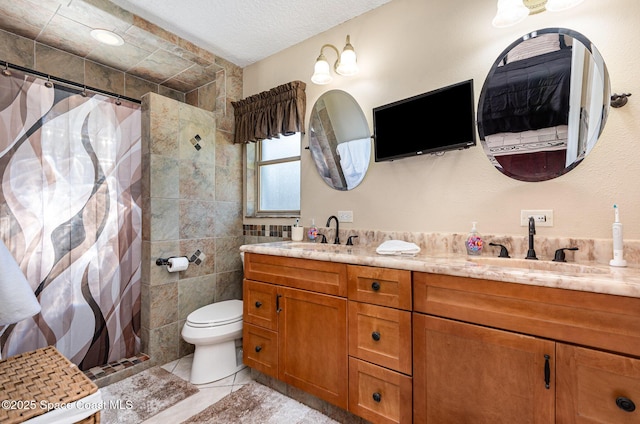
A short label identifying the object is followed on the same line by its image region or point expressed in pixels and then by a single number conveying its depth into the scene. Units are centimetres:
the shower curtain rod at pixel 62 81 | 203
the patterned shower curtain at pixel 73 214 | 198
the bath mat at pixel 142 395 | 172
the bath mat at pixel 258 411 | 167
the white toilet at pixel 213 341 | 205
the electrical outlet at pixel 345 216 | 223
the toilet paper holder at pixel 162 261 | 237
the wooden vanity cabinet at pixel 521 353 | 94
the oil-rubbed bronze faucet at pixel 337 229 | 224
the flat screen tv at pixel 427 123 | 170
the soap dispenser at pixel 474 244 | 161
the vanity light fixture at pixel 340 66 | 203
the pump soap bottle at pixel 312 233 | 236
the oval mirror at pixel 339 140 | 218
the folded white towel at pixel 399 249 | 161
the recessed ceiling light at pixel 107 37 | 219
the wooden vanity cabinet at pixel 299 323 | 159
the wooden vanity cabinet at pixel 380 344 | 136
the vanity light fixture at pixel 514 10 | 137
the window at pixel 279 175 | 271
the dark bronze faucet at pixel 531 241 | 147
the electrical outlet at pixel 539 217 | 149
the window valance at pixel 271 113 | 245
